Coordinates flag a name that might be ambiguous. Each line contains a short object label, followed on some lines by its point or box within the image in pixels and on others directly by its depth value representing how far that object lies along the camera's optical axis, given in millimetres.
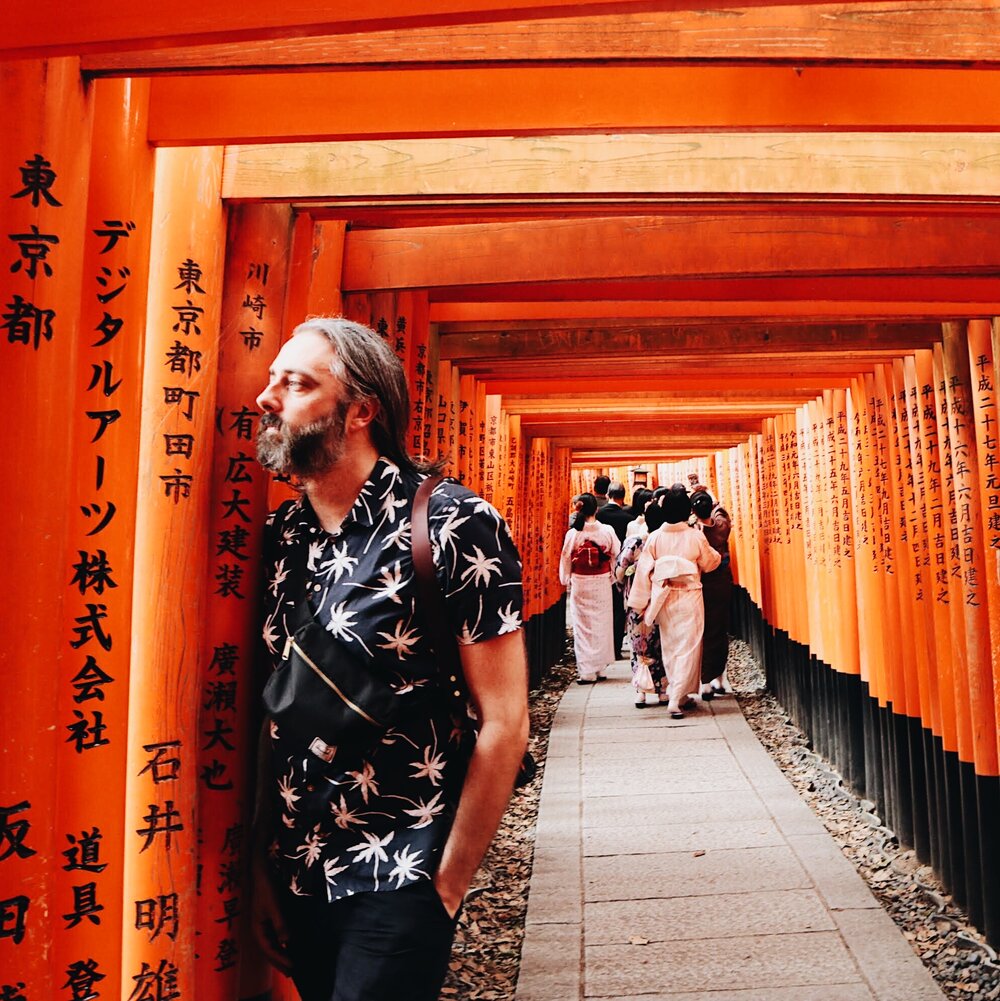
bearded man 2094
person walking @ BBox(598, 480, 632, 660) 14844
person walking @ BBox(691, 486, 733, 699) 11031
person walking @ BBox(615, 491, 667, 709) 10359
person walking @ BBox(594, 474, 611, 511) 17359
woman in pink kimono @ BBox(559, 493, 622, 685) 12234
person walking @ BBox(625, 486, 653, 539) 12258
